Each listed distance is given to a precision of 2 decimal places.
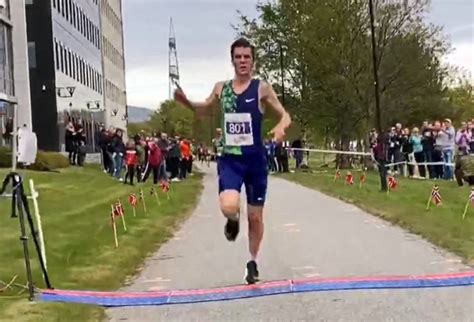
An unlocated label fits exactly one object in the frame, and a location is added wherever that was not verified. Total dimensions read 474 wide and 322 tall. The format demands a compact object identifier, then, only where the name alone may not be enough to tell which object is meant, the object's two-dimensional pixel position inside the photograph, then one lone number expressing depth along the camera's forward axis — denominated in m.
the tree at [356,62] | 48.62
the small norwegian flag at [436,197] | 17.62
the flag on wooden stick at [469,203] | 15.15
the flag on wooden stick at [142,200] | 21.29
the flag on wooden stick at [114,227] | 14.19
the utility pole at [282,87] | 58.38
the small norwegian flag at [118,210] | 15.65
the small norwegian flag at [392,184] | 23.41
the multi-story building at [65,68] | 53.91
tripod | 8.52
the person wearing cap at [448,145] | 28.44
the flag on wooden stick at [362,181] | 27.47
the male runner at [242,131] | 8.66
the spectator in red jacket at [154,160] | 30.13
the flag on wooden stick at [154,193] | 22.84
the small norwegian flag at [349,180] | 28.27
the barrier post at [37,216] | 9.47
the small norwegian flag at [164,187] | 26.09
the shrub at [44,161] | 34.38
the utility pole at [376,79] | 27.63
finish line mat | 8.43
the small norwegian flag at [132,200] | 19.17
